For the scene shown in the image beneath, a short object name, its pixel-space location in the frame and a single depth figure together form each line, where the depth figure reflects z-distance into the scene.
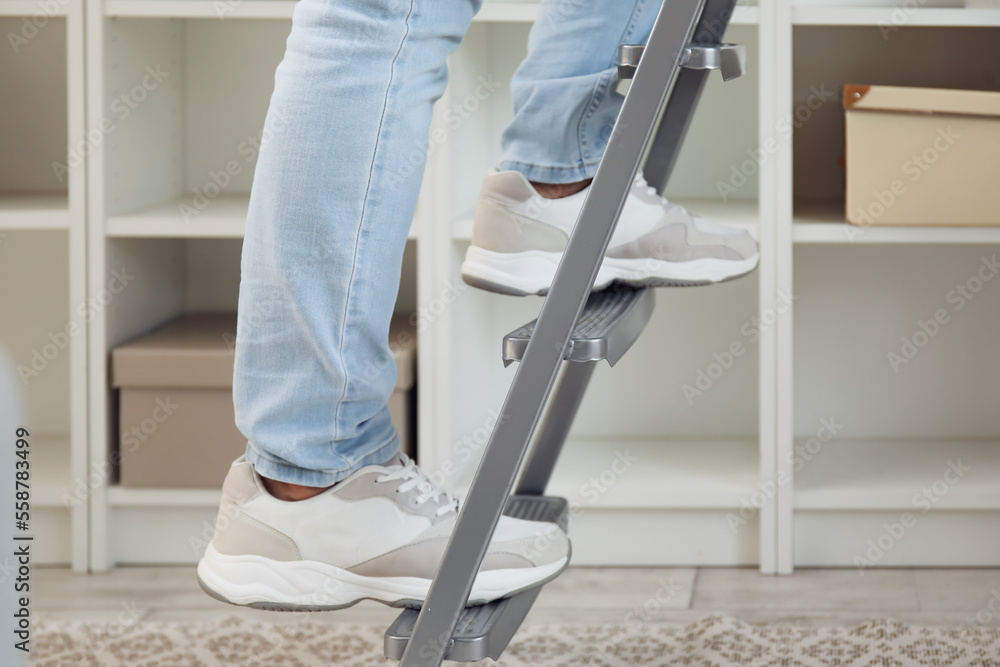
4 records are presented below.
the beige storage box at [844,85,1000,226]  4.29
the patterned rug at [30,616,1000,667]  4.08
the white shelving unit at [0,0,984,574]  4.39
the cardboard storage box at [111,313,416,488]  4.40
